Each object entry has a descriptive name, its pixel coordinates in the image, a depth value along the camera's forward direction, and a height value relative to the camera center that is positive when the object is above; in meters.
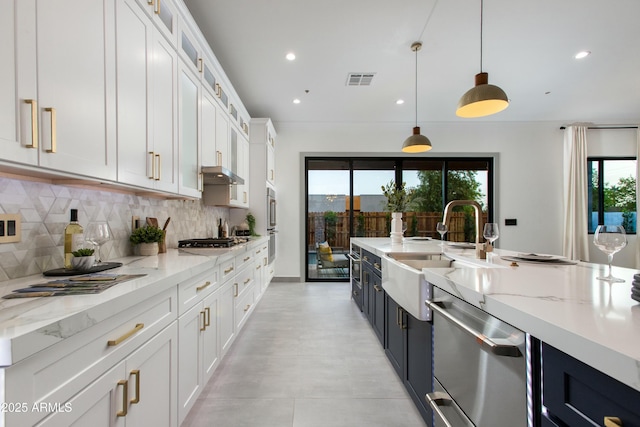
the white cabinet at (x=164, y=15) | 1.65 +1.26
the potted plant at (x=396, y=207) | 3.06 +0.08
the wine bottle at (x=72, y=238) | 1.33 -0.12
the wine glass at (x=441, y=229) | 2.81 -0.15
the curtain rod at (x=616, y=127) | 5.06 +1.58
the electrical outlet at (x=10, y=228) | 1.12 -0.06
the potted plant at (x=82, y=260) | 1.26 -0.21
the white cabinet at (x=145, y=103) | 1.44 +0.65
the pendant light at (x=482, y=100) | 2.02 +0.86
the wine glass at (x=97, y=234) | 1.37 -0.10
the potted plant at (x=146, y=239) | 1.95 -0.18
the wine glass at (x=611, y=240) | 1.08 -0.10
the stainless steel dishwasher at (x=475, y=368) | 0.80 -0.53
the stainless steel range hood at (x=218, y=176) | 2.52 +0.38
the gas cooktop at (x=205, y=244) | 2.50 -0.27
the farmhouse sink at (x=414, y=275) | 1.42 -0.38
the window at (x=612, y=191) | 5.13 +0.43
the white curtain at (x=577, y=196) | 5.02 +0.33
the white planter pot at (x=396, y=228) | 3.10 -0.16
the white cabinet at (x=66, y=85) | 0.94 +0.49
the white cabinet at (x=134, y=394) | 0.78 -0.60
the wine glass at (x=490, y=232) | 1.76 -0.11
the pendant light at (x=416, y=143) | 3.36 +0.85
